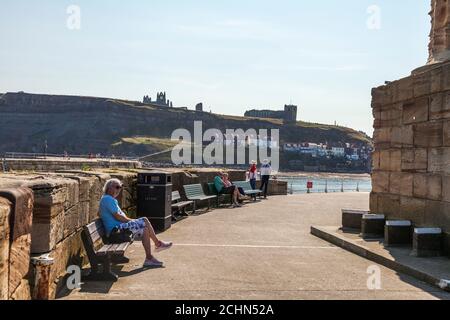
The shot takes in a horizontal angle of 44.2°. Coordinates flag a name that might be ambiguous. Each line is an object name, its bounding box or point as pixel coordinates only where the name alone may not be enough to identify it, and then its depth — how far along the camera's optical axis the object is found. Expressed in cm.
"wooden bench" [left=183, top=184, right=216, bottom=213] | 1452
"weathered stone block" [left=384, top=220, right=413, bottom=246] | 895
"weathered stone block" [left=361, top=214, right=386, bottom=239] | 995
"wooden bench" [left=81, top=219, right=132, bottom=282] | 643
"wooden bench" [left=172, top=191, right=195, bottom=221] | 1301
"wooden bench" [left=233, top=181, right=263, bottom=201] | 1850
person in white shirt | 2025
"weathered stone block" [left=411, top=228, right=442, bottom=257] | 805
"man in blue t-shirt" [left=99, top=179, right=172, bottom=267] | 728
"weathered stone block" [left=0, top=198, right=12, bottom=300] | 397
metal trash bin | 1108
